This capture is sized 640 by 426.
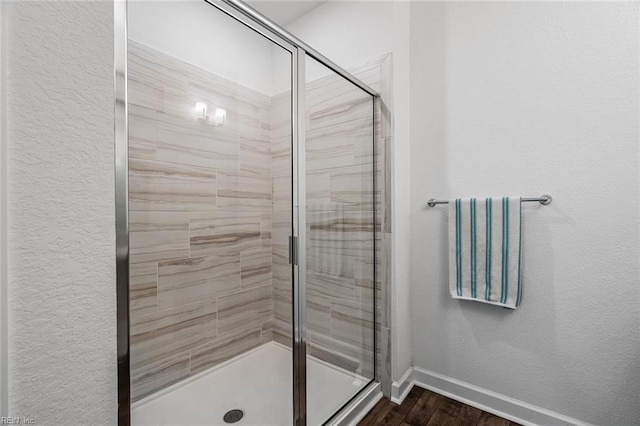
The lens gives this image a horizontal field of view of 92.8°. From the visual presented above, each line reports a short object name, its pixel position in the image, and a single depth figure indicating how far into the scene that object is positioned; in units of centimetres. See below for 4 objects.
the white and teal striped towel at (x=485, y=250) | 148
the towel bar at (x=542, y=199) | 142
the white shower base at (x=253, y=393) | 137
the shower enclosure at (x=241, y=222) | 128
